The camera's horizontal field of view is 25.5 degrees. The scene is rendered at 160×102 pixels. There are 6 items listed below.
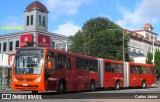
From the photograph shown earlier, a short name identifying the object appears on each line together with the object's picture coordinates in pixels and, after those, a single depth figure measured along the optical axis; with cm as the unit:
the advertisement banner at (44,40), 8862
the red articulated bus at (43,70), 2189
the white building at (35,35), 9050
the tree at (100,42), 6328
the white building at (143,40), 11236
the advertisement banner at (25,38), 8900
